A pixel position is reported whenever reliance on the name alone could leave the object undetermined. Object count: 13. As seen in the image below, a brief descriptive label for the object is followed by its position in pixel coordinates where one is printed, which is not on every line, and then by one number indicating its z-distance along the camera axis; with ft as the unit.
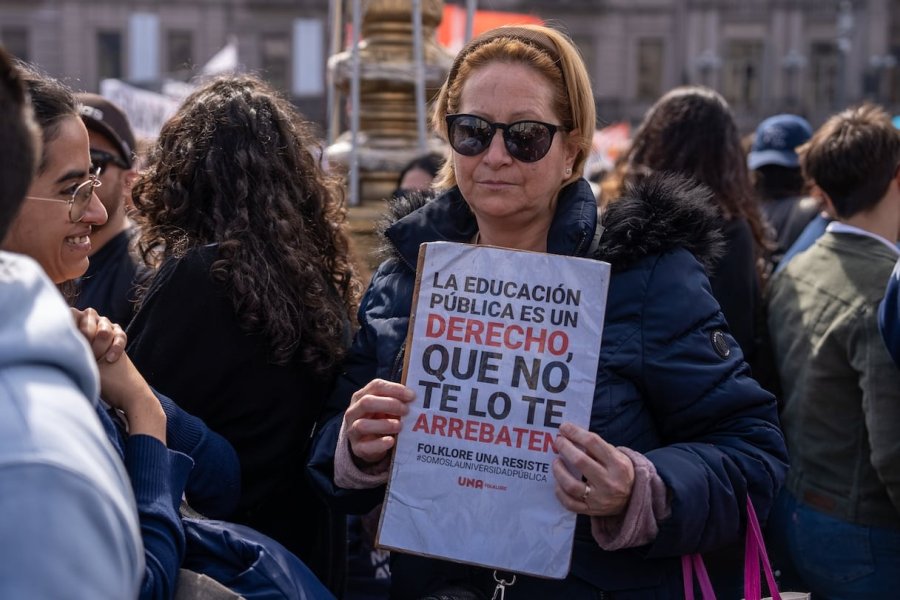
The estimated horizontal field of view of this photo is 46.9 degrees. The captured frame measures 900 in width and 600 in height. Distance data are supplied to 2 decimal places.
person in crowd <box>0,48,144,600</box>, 3.25
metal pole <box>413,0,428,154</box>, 15.16
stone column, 16.21
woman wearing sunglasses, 6.28
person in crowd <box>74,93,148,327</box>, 9.97
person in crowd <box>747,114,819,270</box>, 16.97
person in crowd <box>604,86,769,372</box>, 11.60
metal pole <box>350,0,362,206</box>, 14.30
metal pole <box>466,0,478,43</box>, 15.39
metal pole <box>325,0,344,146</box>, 17.19
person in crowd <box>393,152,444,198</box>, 15.98
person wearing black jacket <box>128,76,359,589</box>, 7.51
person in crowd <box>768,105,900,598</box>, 9.33
